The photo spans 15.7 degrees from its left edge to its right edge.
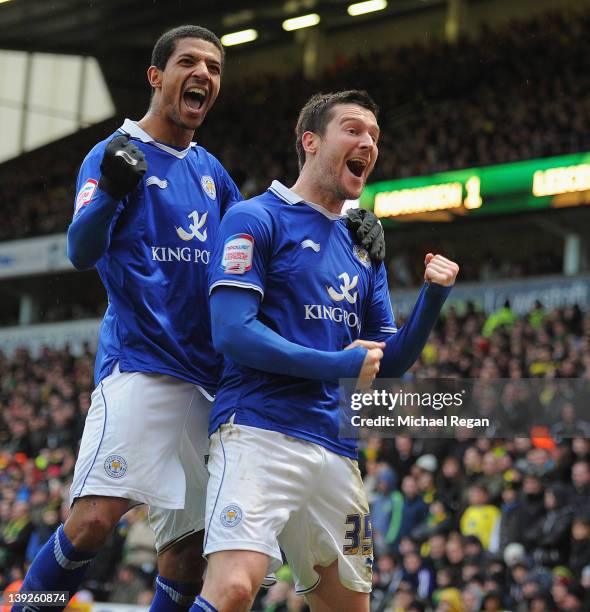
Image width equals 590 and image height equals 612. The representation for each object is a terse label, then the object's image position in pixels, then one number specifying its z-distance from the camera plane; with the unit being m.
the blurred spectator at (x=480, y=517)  17.86
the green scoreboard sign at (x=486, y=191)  32.10
